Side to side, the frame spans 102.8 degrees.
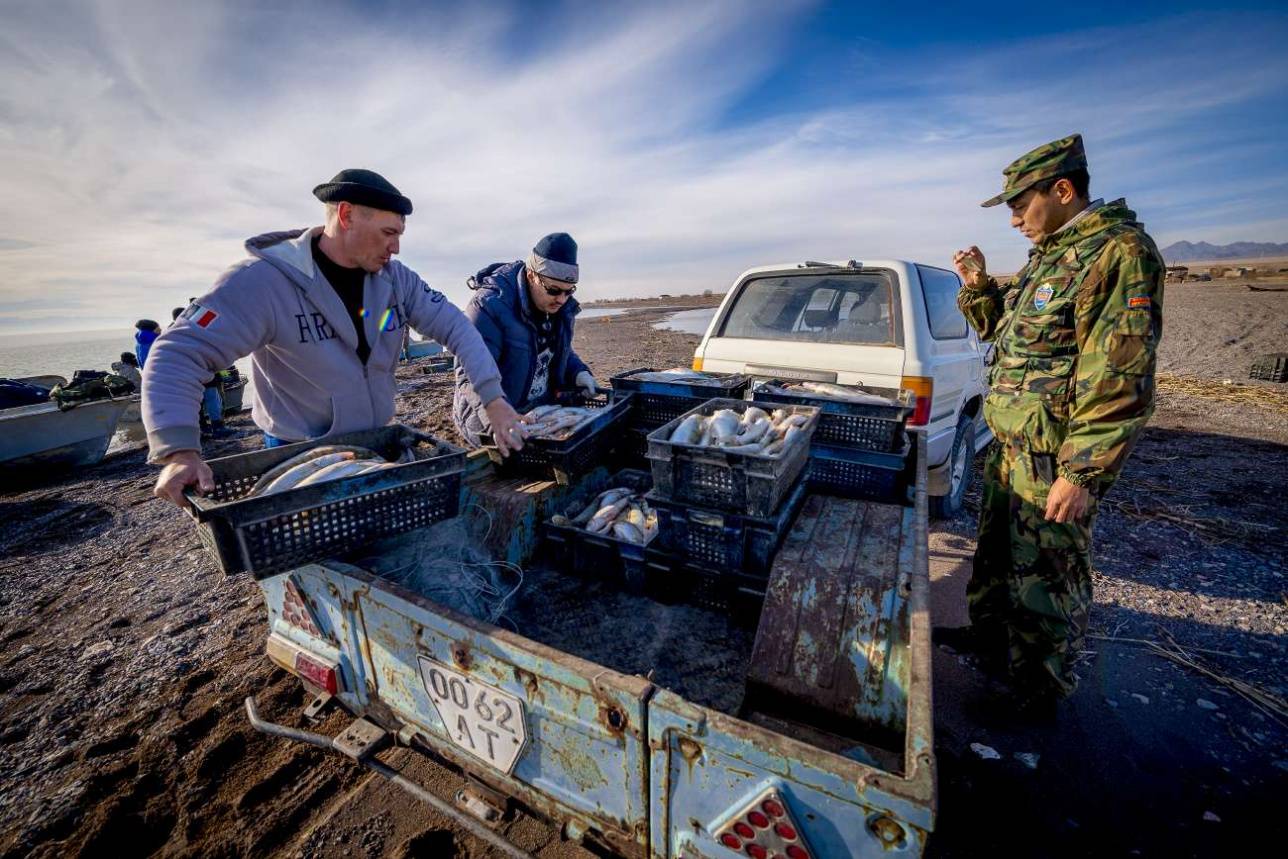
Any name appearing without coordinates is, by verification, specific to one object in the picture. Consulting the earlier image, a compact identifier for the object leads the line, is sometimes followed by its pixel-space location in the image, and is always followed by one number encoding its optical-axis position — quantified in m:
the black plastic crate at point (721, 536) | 2.16
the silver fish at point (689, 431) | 2.48
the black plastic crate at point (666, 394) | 3.48
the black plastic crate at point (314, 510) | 1.58
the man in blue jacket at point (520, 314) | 3.36
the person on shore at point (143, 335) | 9.15
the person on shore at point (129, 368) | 9.65
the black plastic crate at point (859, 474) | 2.82
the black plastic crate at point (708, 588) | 2.20
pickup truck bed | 1.12
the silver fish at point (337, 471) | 1.86
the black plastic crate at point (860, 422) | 2.88
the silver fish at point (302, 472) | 1.84
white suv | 3.95
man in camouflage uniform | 2.19
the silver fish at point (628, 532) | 2.61
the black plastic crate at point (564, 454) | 2.85
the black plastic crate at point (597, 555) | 2.44
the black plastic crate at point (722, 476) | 2.08
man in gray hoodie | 1.77
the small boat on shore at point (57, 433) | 6.95
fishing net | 2.15
